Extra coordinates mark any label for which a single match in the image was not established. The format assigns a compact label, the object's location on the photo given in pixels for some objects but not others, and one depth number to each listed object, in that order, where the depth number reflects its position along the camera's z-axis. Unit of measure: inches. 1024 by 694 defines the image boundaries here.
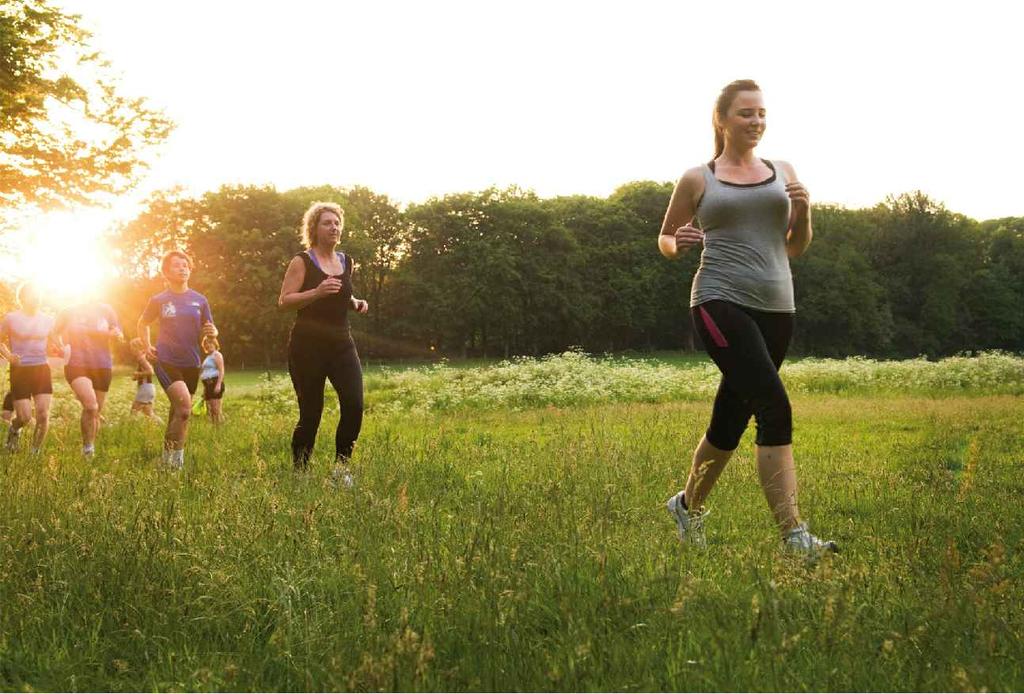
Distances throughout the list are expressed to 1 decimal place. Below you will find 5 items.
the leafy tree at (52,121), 437.4
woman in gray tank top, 160.1
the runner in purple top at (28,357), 368.8
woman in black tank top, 253.1
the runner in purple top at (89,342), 381.1
